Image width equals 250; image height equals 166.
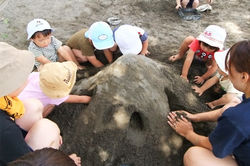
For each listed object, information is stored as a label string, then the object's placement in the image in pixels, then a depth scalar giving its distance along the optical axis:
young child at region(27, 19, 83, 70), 2.35
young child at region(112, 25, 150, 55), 2.25
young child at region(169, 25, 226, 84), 2.09
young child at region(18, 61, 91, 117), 1.58
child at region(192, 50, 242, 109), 1.85
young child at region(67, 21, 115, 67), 2.29
